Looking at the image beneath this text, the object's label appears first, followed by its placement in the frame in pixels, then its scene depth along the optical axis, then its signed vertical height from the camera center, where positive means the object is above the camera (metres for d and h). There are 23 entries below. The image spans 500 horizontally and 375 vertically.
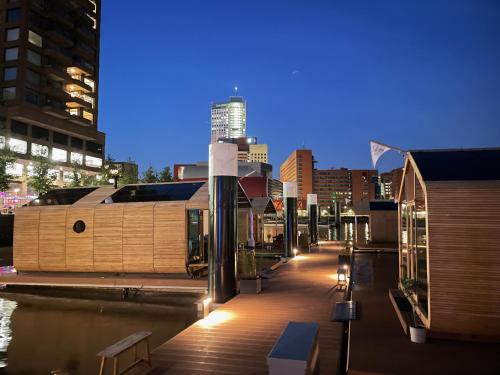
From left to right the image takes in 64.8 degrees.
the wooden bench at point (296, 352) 3.47 -1.28
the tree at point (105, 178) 38.49 +3.62
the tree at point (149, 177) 42.97 +4.10
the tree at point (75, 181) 36.19 +3.21
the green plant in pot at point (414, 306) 5.78 -1.70
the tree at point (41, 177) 32.81 +3.30
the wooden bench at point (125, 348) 5.00 -1.76
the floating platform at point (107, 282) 11.75 -2.13
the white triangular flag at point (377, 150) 10.30 +1.63
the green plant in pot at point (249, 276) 9.98 -1.61
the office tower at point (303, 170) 144.12 +15.72
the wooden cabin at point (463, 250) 5.84 -0.60
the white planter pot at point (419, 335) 5.77 -1.81
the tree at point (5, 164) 29.36 +3.91
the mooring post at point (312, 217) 23.42 -0.31
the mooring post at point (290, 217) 18.03 -0.20
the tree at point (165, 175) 45.48 +4.55
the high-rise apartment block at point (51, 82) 41.34 +16.08
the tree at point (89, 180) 38.83 +3.49
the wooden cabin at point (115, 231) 12.57 -0.54
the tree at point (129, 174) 41.01 +4.73
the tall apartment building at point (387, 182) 148.32 +11.32
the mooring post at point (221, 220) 8.93 -0.15
